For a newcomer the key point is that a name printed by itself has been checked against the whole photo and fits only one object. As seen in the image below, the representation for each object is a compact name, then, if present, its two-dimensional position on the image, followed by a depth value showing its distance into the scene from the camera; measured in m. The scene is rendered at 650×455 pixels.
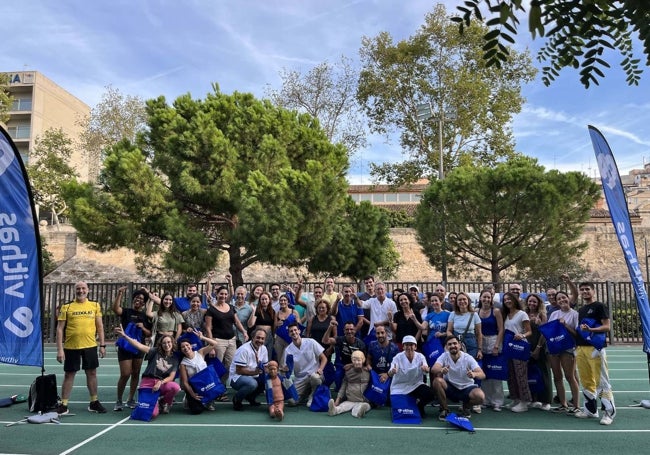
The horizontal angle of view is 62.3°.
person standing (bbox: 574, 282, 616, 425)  6.66
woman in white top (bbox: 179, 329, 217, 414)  7.32
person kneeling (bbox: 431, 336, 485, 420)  6.82
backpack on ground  6.96
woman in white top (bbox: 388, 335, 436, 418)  7.04
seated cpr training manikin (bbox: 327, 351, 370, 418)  7.39
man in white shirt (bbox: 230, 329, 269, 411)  7.57
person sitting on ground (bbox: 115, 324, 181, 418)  7.19
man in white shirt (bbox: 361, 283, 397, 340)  8.28
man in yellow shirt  7.13
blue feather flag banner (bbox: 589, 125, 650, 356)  6.69
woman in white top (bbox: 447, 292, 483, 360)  7.39
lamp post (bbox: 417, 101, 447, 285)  18.63
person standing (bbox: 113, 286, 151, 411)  7.47
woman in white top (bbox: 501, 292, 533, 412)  7.28
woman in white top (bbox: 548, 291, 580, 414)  7.09
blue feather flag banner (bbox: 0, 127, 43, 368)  6.41
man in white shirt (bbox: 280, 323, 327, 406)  7.82
